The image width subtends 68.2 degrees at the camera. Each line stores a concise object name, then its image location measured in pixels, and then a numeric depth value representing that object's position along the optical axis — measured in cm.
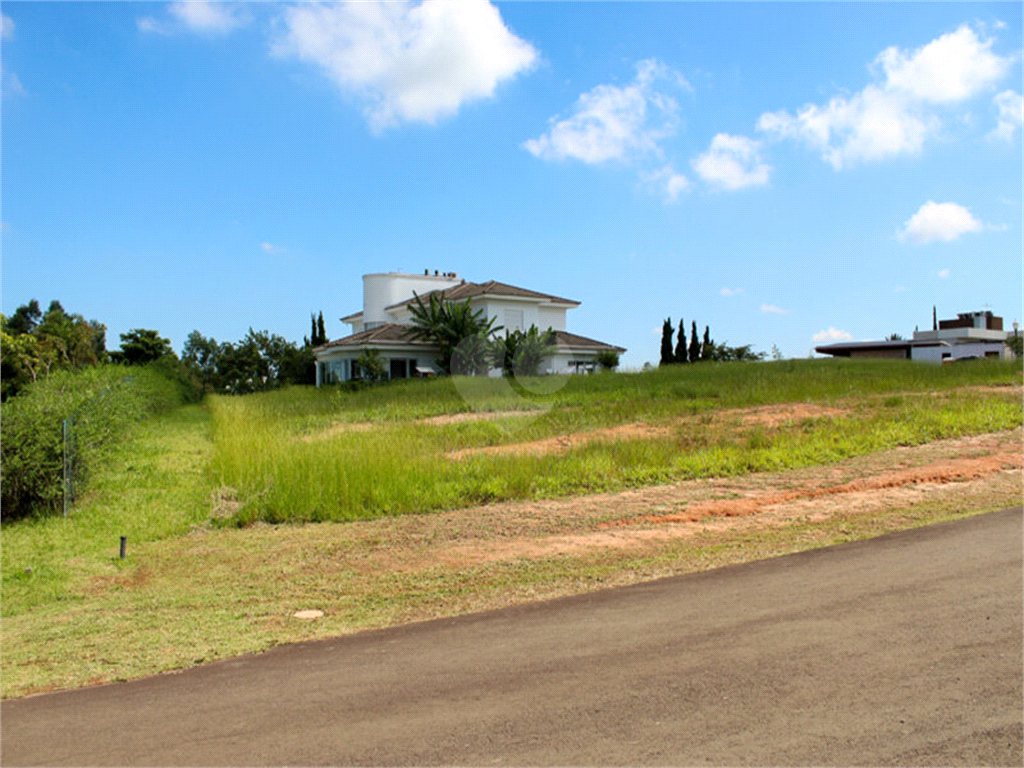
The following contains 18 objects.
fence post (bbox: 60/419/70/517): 1133
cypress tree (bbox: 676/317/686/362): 5238
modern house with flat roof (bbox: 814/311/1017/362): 5604
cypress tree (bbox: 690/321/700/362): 5344
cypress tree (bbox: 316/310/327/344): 5789
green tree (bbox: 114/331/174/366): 5153
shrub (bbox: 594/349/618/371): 4231
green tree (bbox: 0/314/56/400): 2792
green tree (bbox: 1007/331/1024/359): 5649
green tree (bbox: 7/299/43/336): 5225
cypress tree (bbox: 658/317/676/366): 5231
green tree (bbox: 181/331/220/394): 5927
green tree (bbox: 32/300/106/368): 3562
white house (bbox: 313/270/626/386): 3975
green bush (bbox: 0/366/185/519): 1113
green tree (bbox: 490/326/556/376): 3641
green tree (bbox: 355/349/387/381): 3691
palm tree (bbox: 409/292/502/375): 3700
